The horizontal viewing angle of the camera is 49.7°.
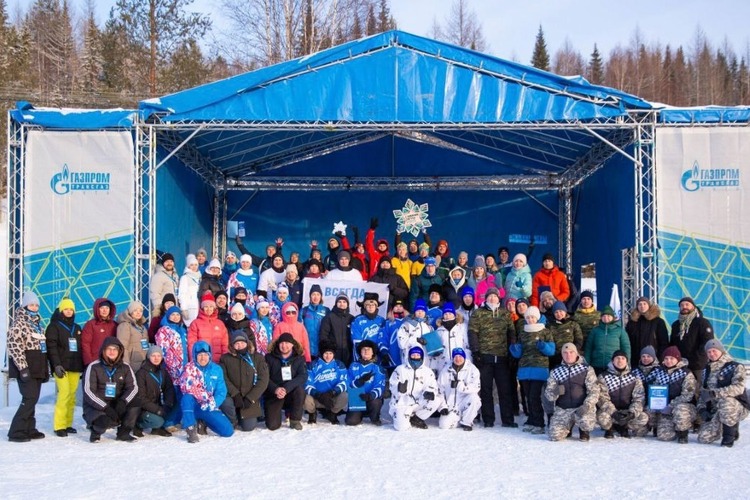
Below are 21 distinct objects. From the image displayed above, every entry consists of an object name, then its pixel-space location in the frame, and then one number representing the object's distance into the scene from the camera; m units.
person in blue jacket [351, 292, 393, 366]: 8.84
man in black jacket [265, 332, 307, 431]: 8.01
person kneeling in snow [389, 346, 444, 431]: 8.07
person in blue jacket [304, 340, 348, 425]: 8.24
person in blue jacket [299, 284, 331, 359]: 9.08
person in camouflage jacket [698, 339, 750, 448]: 7.16
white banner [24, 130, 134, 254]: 9.95
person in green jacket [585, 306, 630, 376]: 8.11
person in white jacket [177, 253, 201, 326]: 9.46
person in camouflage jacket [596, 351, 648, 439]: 7.50
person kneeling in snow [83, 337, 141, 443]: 7.37
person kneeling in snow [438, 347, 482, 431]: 8.13
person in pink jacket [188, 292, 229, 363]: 8.12
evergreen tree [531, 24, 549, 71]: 44.41
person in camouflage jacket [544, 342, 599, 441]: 7.44
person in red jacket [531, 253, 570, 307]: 10.16
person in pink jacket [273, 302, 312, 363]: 8.54
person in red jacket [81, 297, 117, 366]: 7.87
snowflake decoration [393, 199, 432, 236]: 14.38
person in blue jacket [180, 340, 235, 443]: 7.54
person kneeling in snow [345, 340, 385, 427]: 8.28
